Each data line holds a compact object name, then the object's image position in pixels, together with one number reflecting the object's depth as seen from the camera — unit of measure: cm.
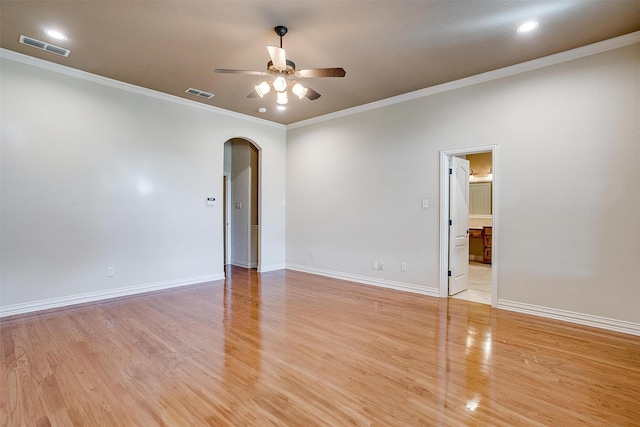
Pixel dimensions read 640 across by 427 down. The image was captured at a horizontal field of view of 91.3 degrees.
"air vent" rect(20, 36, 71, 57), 345
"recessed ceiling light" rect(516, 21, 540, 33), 303
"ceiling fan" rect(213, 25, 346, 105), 283
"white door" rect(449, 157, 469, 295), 474
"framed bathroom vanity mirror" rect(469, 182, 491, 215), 763
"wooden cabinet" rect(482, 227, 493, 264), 724
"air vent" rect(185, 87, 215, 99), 486
